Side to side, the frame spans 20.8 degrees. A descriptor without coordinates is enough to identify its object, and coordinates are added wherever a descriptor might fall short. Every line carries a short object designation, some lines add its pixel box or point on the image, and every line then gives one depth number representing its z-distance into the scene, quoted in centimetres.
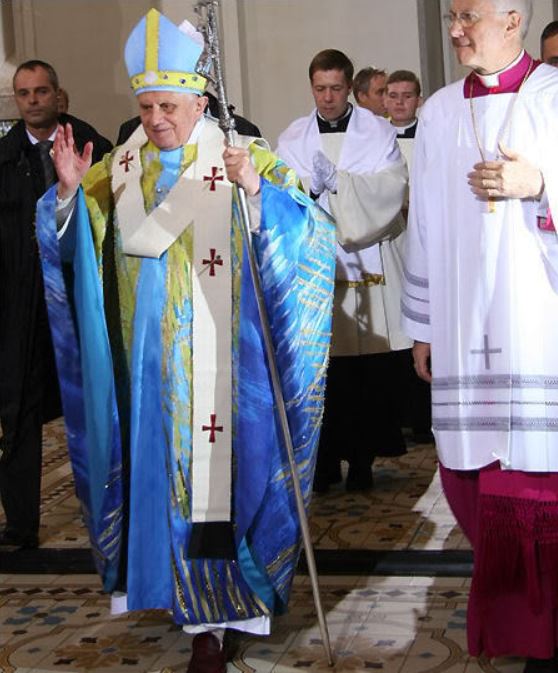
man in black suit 622
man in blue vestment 472
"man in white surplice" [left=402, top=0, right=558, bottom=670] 426
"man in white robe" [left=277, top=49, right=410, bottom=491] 672
